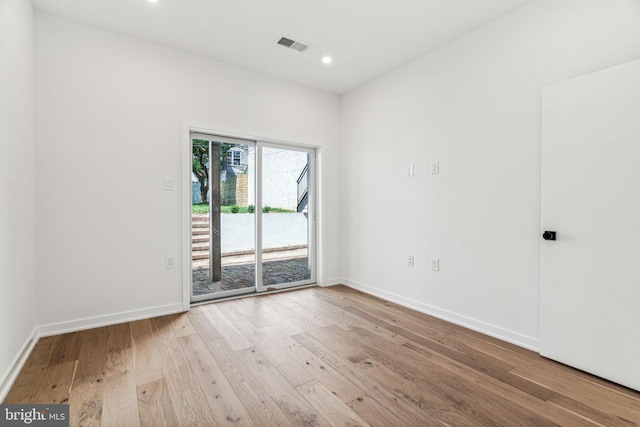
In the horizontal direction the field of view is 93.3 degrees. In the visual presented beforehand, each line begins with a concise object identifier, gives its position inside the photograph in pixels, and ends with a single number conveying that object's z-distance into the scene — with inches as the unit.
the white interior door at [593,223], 72.6
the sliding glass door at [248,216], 135.6
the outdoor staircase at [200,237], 134.1
